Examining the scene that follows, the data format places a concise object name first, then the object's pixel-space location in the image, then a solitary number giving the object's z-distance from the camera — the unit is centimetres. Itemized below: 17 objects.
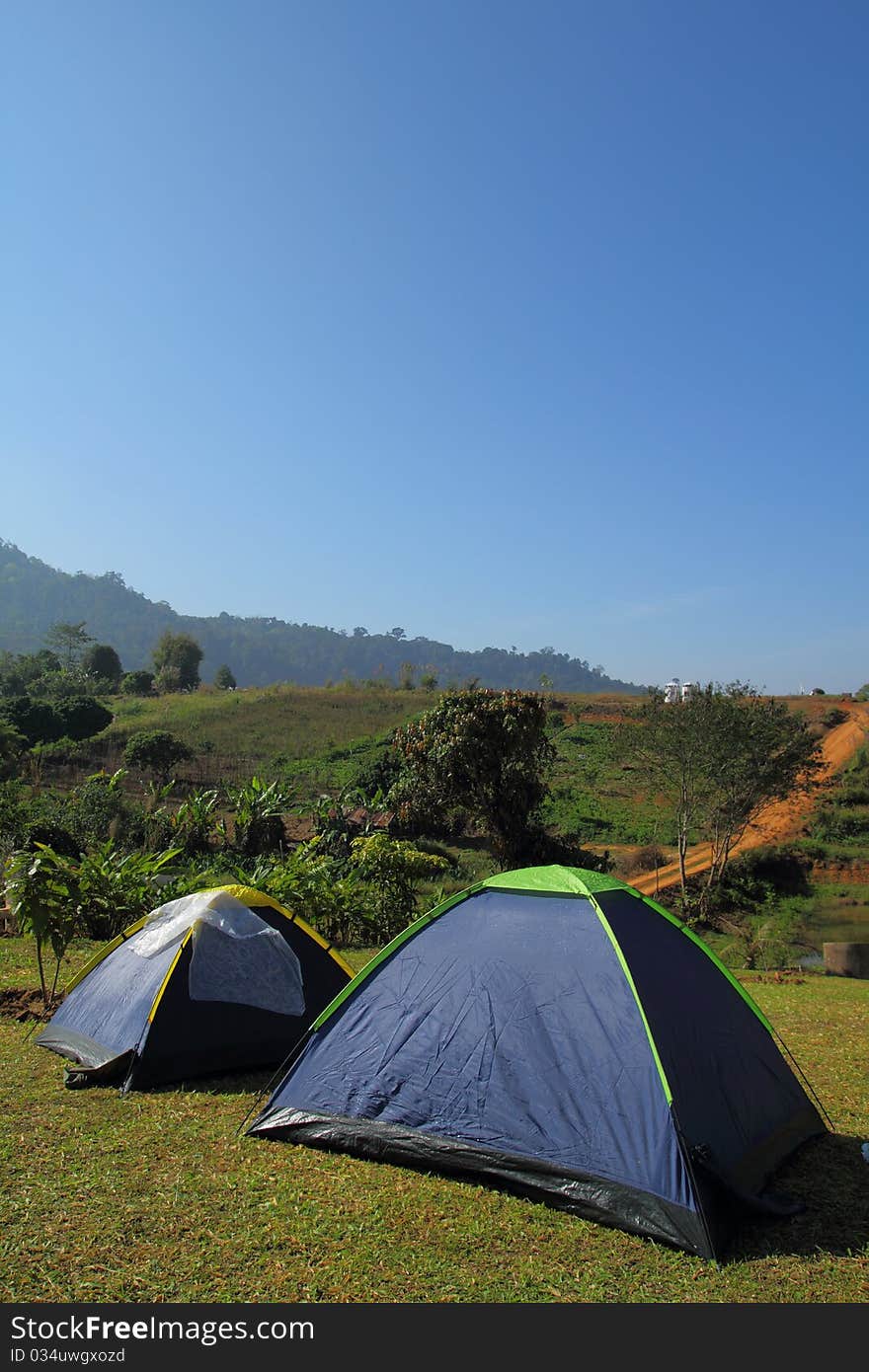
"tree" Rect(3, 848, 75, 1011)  890
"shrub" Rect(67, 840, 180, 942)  1235
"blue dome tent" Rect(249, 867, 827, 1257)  488
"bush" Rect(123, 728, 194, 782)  2991
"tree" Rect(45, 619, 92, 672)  8019
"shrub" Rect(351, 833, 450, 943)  1416
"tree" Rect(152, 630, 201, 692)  7269
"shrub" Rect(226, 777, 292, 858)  2123
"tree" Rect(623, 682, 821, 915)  2294
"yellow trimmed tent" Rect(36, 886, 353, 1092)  702
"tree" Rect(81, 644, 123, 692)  6606
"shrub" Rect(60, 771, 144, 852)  1931
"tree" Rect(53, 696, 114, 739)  3545
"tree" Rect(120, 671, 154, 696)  6009
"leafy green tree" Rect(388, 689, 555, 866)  2272
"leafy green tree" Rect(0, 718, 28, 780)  2548
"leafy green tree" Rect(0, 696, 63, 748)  3353
